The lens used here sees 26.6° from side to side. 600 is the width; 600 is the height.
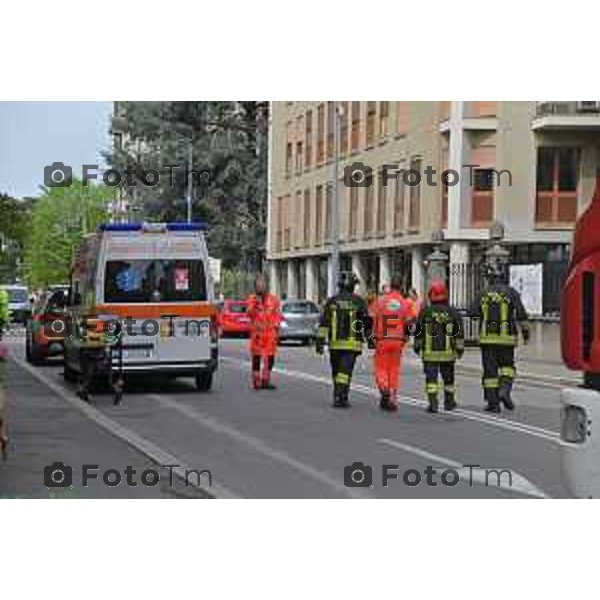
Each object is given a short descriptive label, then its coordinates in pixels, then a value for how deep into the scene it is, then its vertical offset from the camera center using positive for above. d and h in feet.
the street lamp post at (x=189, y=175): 53.52 +4.85
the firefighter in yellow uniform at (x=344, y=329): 51.75 -1.56
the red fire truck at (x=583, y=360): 22.26 -1.18
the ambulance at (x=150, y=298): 56.80 -0.43
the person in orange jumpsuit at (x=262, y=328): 58.69 -1.81
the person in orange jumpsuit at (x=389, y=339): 51.52 -1.94
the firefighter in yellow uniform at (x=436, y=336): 50.70 -1.76
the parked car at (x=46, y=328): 70.18 -2.49
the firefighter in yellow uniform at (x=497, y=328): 51.08 -1.43
